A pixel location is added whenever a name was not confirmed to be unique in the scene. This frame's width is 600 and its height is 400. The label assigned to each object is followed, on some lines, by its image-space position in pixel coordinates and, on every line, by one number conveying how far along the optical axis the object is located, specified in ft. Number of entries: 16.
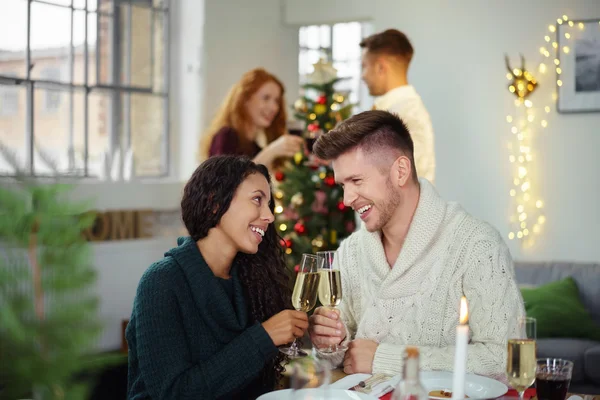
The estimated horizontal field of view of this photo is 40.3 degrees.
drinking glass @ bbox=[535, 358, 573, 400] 5.11
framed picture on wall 17.62
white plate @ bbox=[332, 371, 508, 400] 5.55
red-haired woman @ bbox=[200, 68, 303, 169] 15.40
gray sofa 13.97
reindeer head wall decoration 18.16
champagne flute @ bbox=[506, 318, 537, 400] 4.81
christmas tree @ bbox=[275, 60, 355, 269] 17.33
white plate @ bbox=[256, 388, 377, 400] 5.33
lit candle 3.65
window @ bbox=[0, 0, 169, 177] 15.20
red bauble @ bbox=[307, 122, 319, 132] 17.34
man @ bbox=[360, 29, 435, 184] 12.89
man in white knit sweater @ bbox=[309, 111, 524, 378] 6.67
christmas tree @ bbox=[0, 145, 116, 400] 2.14
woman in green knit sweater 5.93
